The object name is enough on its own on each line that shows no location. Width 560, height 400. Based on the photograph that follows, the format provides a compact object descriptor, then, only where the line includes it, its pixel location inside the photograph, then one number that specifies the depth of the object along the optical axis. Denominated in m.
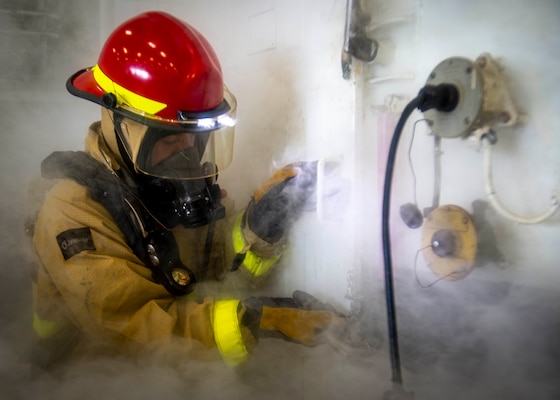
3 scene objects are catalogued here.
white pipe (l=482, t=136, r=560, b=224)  0.64
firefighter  0.96
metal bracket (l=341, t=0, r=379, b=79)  0.88
